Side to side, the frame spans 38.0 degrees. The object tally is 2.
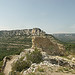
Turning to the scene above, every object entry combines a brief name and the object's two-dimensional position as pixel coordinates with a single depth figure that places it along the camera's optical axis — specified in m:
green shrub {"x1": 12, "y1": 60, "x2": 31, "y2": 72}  14.22
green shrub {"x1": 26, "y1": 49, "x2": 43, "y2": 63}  16.22
